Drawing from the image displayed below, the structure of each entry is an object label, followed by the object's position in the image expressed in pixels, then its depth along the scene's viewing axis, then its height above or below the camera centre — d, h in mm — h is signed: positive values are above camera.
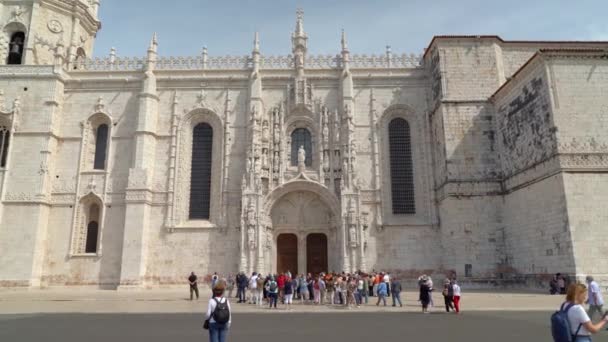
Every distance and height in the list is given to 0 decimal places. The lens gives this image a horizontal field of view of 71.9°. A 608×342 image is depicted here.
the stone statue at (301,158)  26844 +6603
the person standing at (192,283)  19944 -869
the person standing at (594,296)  11883 -979
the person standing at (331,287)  18792 -1056
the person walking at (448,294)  14570 -1094
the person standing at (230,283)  21845 -1027
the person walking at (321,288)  18891 -1096
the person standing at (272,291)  16750 -1067
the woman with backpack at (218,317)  6406 -785
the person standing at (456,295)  14422 -1128
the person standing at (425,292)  14266 -999
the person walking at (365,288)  19344 -1138
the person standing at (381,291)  18250 -1202
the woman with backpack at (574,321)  4684 -660
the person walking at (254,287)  18734 -1046
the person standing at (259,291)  18578 -1183
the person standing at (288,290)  17500 -1081
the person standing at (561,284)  18719 -1001
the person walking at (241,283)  19922 -909
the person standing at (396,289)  16984 -1046
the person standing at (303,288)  19720 -1129
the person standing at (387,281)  19438 -834
